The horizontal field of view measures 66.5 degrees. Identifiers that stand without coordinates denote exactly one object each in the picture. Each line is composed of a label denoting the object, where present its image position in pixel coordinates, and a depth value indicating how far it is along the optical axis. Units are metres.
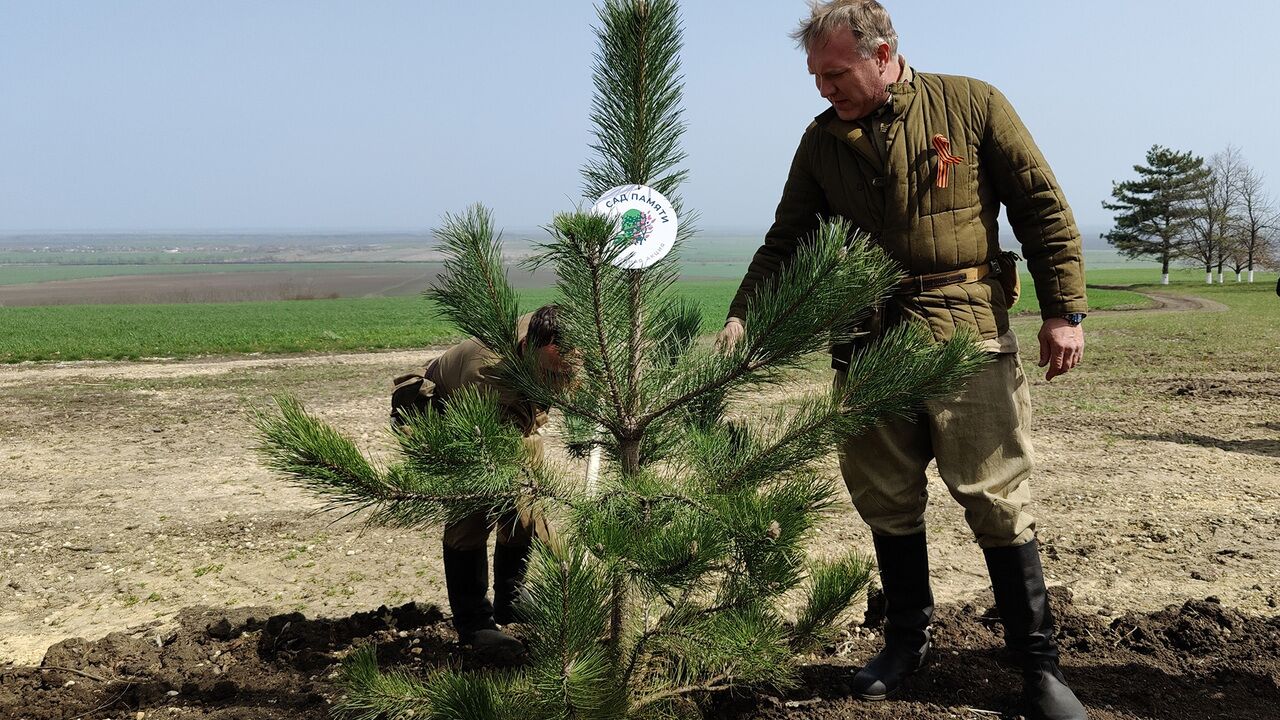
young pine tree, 1.89
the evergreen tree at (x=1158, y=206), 58.69
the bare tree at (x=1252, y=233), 51.78
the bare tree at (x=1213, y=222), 53.62
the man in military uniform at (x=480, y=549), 3.25
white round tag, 2.05
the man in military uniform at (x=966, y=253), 2.58
